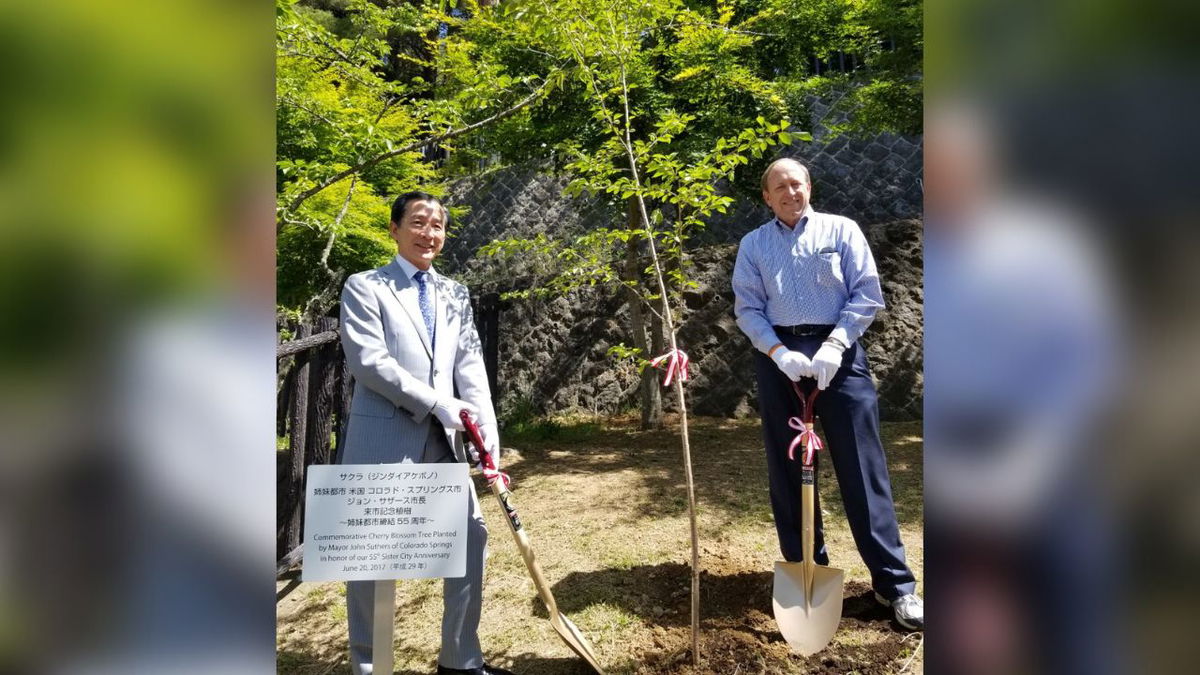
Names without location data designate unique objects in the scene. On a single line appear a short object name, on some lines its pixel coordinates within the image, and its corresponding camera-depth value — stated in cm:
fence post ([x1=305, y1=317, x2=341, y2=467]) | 388
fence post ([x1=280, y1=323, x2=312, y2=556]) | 376
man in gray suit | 236
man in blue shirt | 271
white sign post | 181
